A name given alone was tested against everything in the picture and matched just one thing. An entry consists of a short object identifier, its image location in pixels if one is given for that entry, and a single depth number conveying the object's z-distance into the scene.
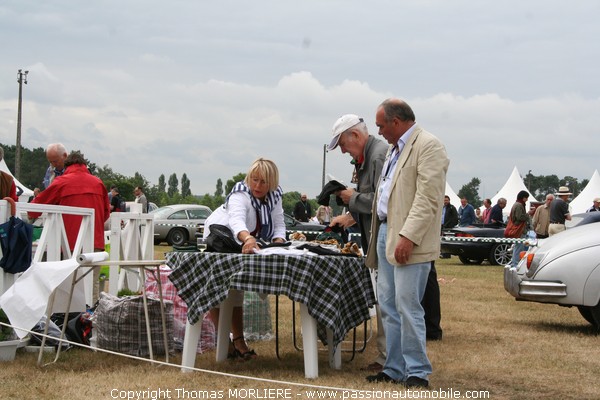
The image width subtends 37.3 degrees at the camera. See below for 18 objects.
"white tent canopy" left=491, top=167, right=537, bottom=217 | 58.74
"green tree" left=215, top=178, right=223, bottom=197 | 116.25
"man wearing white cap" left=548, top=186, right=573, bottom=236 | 17.00
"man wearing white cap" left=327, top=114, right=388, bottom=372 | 6.50
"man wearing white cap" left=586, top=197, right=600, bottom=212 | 24.92
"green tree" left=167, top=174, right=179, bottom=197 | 143.77
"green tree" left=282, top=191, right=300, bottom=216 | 60.53
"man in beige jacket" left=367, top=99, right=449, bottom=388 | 5.62
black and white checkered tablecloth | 5.86
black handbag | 6.35
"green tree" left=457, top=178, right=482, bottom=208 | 118.75
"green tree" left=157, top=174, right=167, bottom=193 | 136.00
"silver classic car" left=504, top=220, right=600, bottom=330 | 8.97
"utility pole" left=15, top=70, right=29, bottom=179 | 49.62
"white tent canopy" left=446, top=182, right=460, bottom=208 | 55.72
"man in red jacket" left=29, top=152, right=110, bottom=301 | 9.09
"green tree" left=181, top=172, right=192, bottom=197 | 146.07
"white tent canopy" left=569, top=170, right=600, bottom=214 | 55.19
